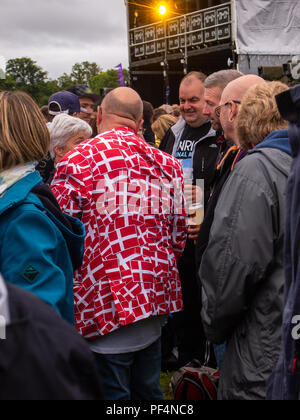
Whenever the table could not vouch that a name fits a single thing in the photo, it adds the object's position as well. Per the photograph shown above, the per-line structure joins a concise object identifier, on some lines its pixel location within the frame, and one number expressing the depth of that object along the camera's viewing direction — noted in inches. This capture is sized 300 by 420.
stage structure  493.4
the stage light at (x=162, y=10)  624.6
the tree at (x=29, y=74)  1817.4
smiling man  139.7
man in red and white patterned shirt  90.7
